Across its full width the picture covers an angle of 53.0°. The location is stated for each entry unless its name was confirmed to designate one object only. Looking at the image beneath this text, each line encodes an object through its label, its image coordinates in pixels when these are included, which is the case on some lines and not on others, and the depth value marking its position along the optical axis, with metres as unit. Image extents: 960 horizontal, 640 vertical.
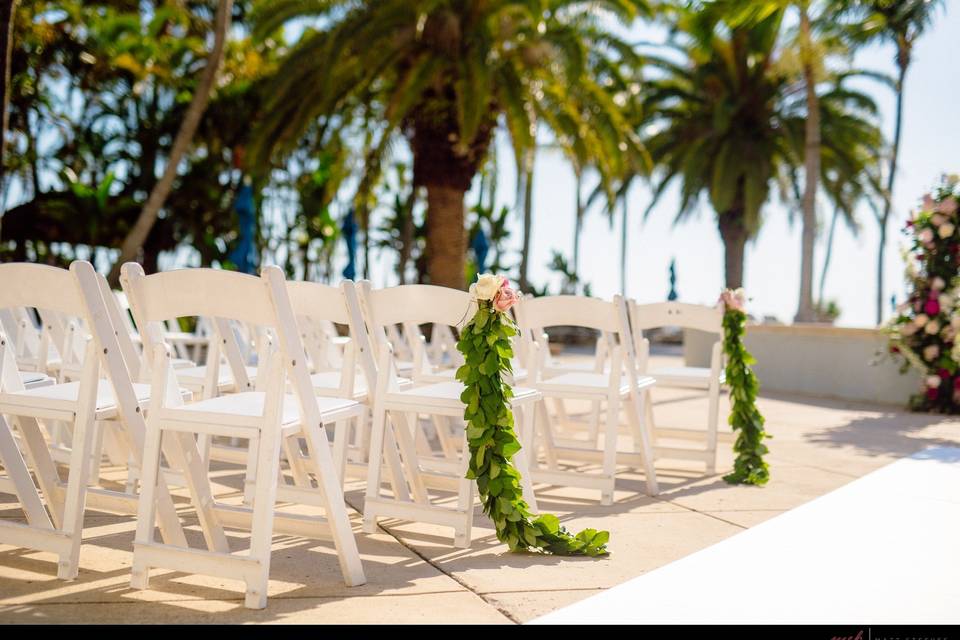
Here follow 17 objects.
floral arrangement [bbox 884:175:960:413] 10.04
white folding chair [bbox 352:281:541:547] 4.00
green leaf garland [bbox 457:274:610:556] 3.86
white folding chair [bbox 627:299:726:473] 6.13
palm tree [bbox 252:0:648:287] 11.78
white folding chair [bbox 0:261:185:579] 3.27
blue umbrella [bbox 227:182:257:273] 12.98
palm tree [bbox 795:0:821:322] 15.55
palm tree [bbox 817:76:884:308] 20.61
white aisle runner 3.05
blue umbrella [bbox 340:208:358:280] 15.89
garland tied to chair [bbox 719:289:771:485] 5.78
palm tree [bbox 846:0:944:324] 17.45
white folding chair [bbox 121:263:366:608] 3.06
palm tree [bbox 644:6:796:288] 20.56
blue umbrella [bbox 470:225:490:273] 15.92
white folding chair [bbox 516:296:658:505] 5.02
